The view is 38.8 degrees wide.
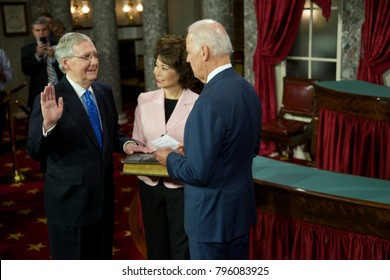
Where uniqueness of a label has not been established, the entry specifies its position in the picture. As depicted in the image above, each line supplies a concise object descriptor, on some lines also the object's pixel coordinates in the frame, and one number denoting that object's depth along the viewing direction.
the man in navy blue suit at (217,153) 2.12
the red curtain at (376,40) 5.51
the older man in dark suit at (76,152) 2.52
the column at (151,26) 7.88
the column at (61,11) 8.12
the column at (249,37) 6.80
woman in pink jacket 2.82
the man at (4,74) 5.75
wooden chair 6.09
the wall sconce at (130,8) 12.42
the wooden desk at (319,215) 2.71
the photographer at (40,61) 5.73
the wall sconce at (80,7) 11.37
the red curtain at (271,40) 6.35
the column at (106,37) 8.33
